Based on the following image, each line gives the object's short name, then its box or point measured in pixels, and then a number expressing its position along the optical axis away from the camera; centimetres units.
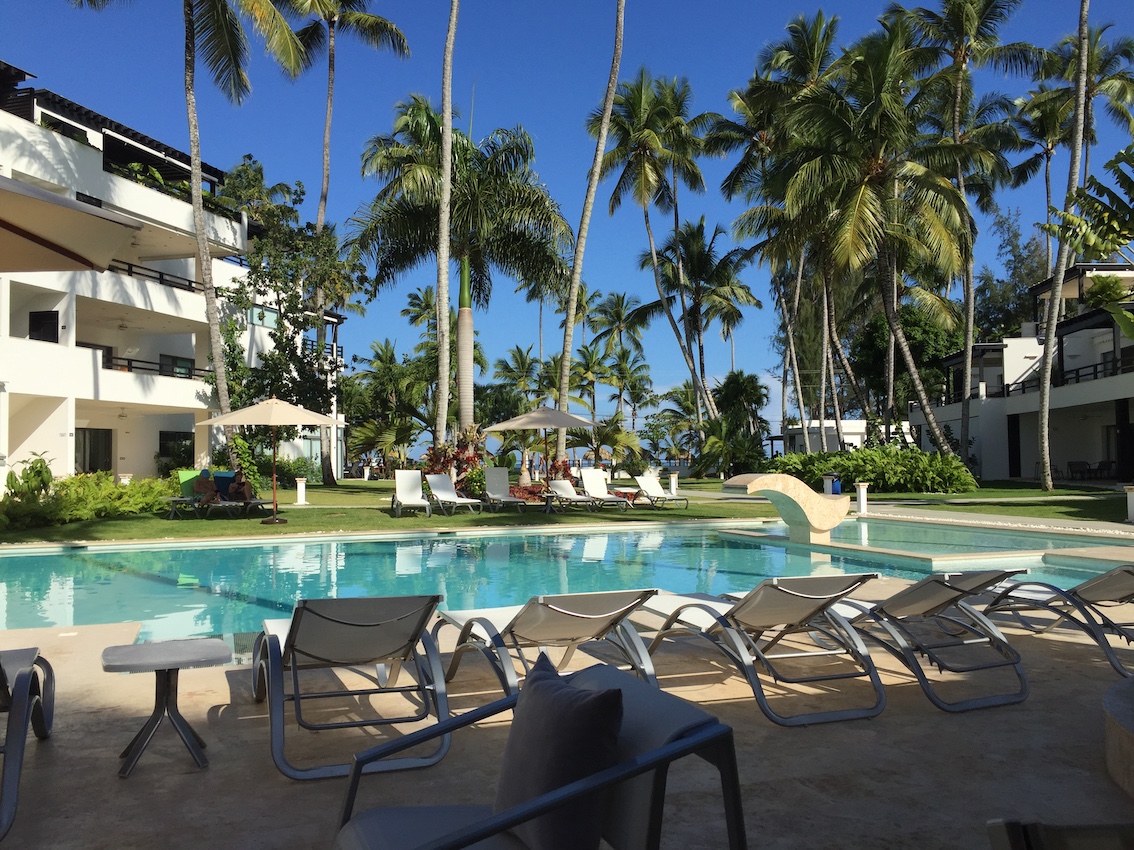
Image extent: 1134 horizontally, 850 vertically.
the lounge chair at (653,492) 2011
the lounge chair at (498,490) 1934
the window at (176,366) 2917
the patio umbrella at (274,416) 1593
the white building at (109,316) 2219
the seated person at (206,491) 1708
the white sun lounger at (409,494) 1806
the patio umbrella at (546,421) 1983
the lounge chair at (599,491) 1964
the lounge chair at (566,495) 1938
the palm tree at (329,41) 3012
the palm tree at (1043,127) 3409
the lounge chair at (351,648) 377
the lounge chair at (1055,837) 133
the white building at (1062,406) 2905
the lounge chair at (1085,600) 532
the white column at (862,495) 1839
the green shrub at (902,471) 2427
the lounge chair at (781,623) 451
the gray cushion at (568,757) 205
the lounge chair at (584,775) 202
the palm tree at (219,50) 2125
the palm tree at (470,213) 2338
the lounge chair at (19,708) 308
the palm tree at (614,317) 5184
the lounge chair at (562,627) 450
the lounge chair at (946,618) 469
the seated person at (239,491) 1741
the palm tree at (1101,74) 2973
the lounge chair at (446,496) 1831
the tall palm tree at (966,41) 2814
